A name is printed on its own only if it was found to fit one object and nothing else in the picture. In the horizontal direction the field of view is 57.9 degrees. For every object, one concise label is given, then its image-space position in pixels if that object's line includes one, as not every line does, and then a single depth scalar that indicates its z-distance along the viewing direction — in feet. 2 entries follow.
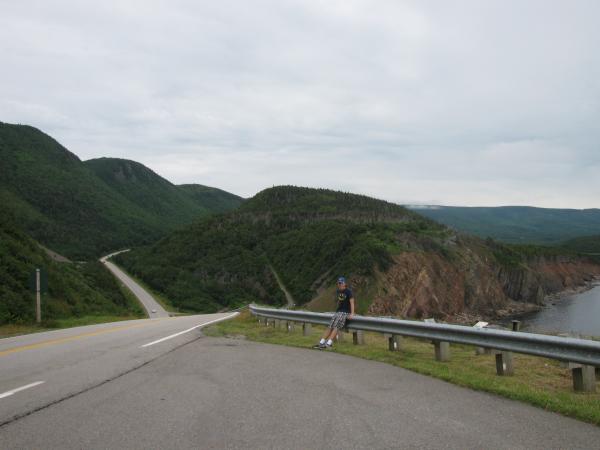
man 39.47
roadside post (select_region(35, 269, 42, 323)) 66.69
